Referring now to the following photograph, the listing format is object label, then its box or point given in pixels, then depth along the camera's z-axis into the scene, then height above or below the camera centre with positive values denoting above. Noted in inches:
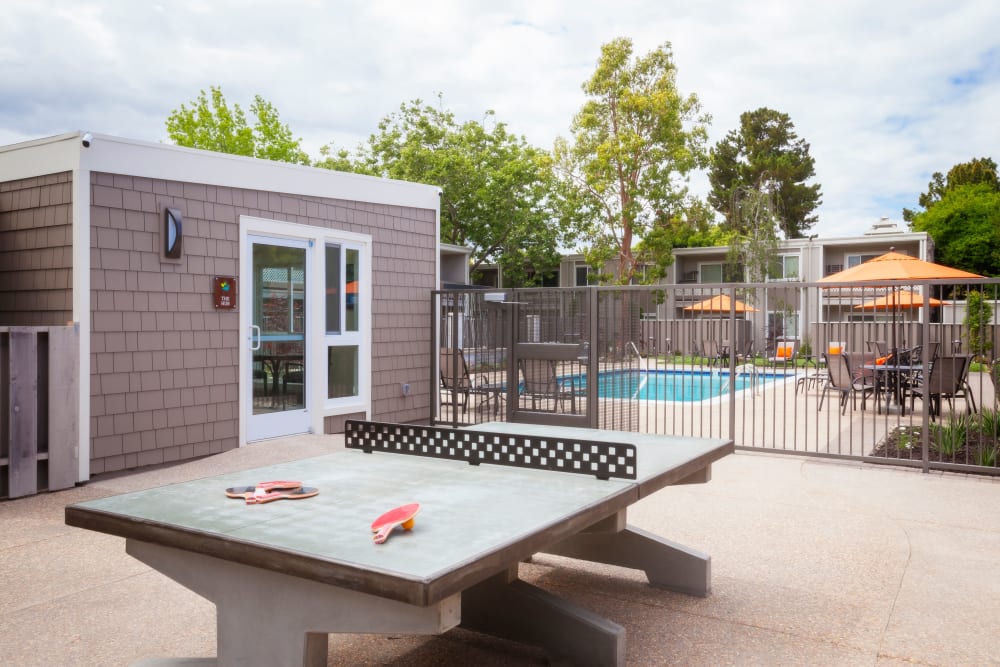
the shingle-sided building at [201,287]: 247.0 +16.0
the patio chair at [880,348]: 489.4 -12.1
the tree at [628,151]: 919.0 +225.1
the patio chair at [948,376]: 335.3 -21.1
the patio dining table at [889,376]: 375.6 -24.4
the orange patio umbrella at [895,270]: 395.6 +33.1
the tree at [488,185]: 1005.8 +197.8
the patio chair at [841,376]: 386.3 -24.9
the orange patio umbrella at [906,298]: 392.8 +21.3
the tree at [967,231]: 1177.4 +163.5
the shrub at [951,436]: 267.7 -39.3
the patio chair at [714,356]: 305.6 -10.8
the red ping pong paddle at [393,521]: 75.8 -20.3
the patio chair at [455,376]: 366.0 -23.1
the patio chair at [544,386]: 335.6 -25.7
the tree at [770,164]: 1611.7 +363.9
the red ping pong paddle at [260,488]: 97.0 -21.1
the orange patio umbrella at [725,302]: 612.0 +24.3
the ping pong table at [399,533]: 71.5 -22.0
